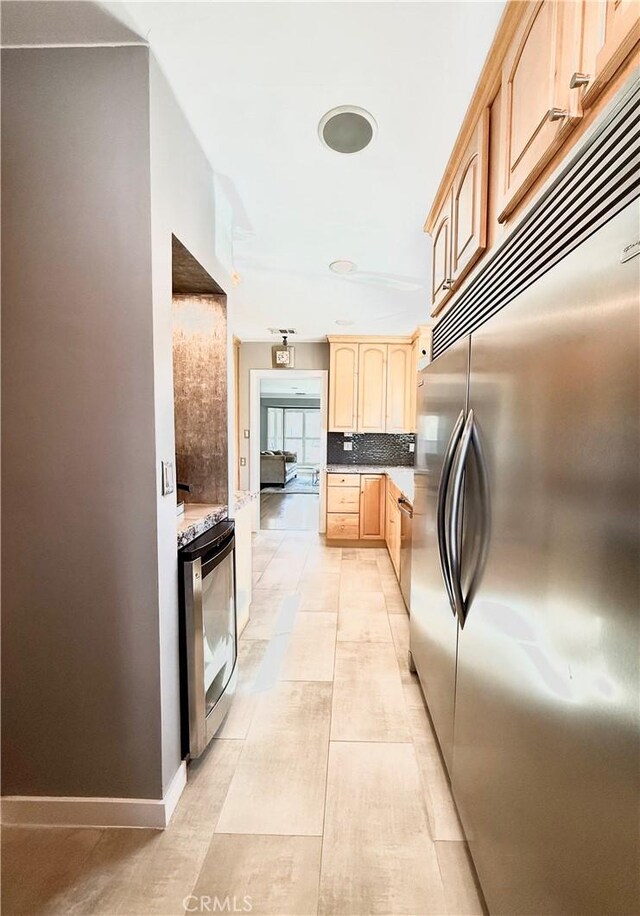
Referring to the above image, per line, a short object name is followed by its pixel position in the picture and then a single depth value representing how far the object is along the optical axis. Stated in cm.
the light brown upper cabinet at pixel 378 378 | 531
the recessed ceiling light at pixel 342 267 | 297
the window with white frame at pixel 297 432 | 1484
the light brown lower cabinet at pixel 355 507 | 510
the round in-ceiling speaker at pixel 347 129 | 154
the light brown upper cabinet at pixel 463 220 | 147
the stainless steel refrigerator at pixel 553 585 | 62
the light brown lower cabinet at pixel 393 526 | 380
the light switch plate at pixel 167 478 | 144
